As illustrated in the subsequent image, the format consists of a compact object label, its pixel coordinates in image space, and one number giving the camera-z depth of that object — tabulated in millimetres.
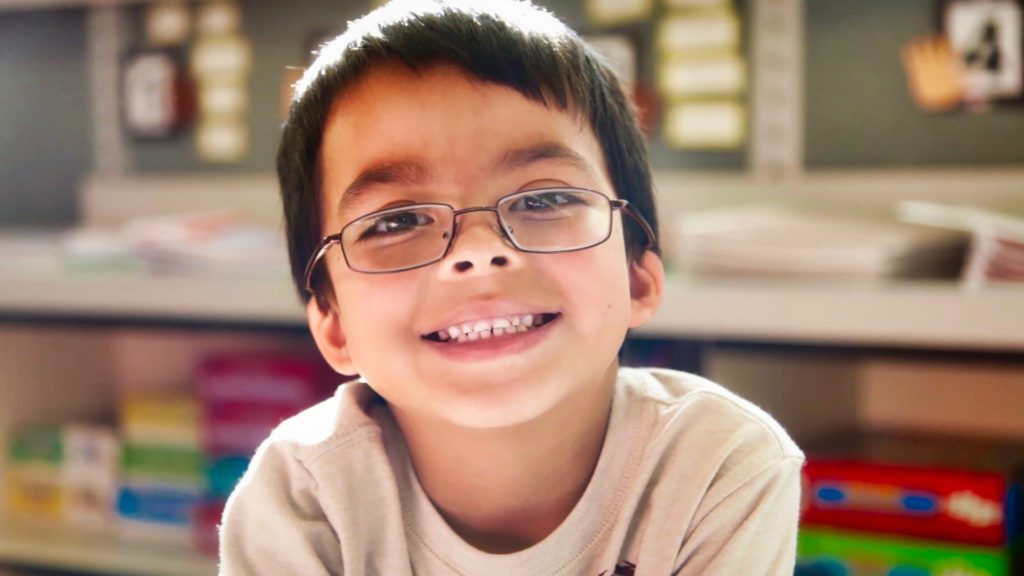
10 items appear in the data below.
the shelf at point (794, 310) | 1214
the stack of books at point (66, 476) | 1697
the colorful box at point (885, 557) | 1273
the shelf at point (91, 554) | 1565
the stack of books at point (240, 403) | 1547
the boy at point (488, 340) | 924
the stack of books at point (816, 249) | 1279
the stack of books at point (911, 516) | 1269
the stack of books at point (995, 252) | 1243
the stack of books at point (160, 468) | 1624
